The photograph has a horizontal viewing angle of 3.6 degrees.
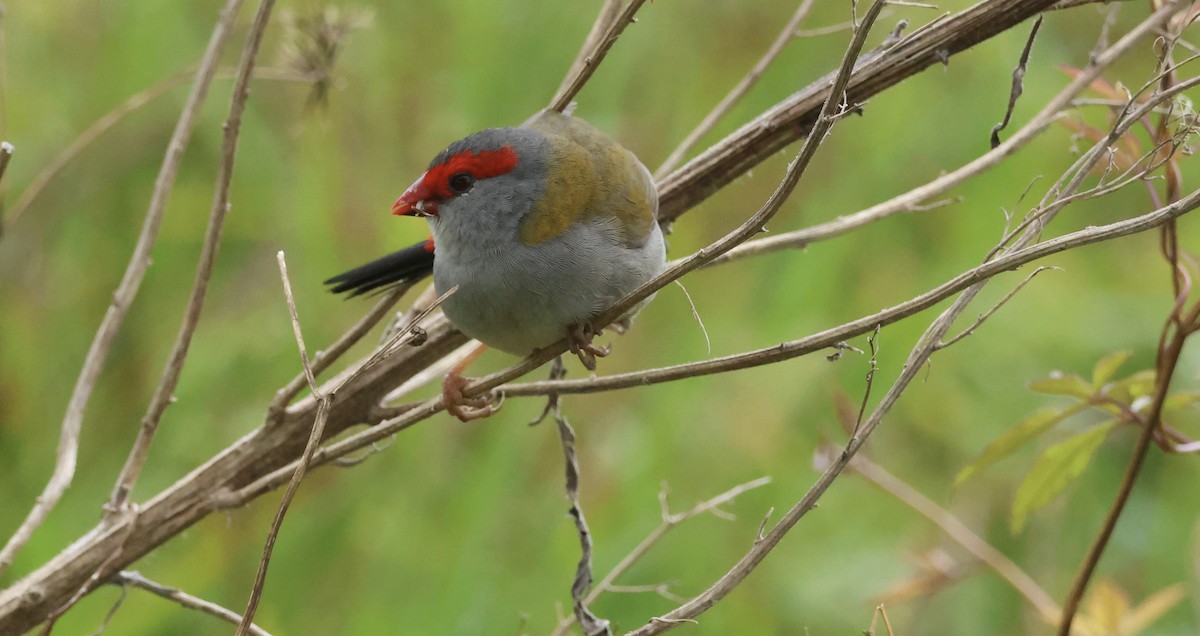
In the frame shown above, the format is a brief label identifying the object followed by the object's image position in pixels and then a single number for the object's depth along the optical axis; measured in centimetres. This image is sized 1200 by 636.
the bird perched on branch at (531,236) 312
